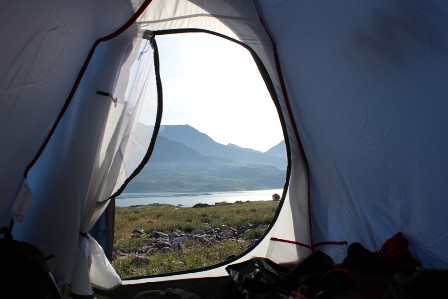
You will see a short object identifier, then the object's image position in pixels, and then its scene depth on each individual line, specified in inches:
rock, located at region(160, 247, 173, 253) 218.3
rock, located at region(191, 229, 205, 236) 280.5
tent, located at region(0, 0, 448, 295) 49.1
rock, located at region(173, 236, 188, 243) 237.8
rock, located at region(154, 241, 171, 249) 232.6
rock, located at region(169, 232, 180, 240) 266.1
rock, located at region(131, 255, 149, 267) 178.2
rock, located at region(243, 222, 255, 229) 296.6
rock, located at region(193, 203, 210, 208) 527.0
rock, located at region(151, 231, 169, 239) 269.5
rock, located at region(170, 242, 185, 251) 220.4
